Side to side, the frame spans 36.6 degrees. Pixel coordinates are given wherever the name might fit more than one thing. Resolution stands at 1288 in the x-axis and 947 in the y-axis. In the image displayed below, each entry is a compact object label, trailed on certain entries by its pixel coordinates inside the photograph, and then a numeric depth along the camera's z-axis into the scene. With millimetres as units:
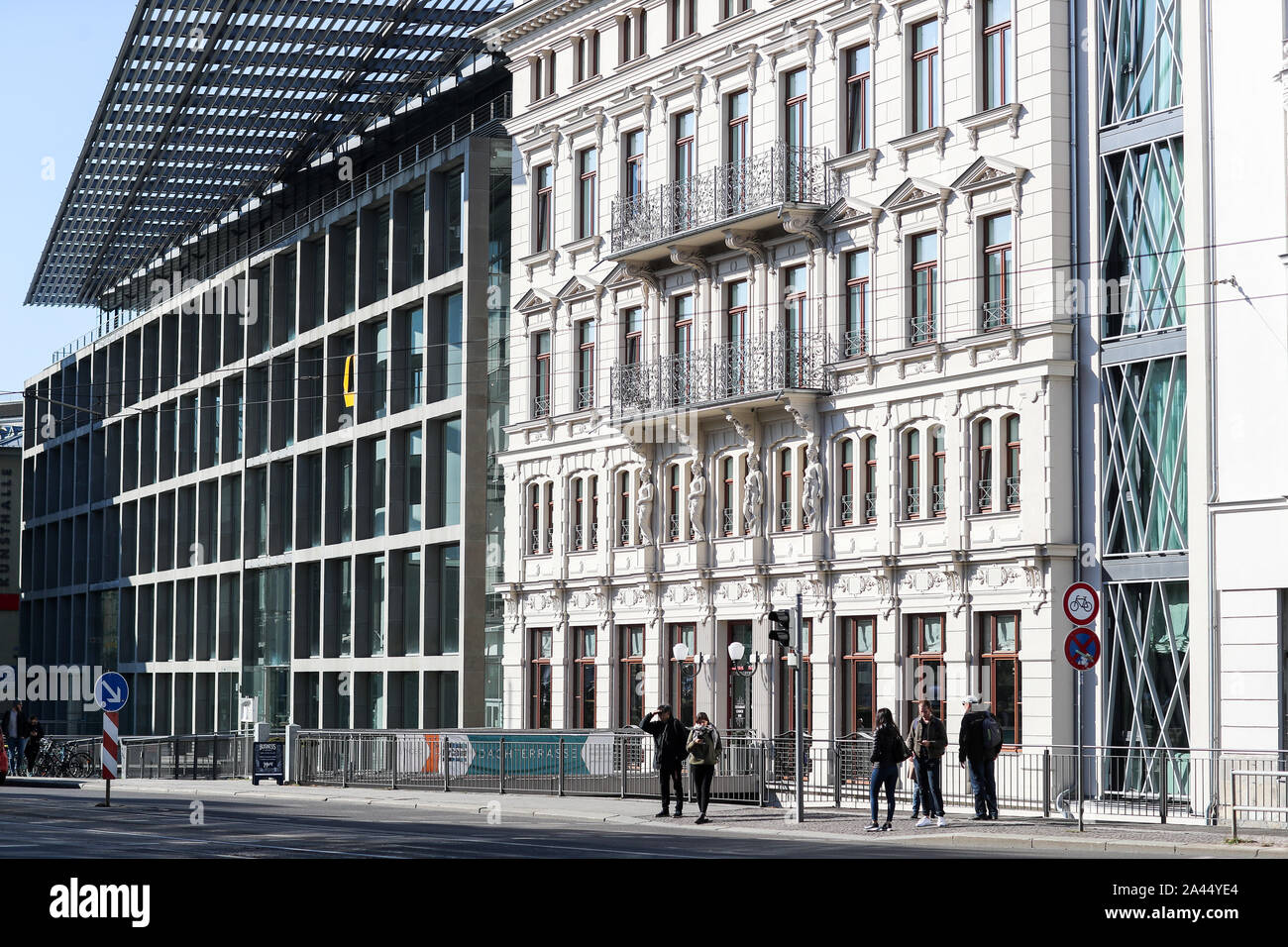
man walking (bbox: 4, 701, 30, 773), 56156
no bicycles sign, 26828
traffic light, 30548
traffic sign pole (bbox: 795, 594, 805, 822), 30109
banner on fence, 38188
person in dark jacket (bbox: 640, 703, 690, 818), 32438
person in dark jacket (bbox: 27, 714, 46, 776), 57844
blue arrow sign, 35406
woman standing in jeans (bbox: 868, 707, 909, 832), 29266
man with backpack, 30688
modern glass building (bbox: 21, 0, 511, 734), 57625
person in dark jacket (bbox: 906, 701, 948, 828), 29969
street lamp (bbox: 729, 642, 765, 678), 41844
